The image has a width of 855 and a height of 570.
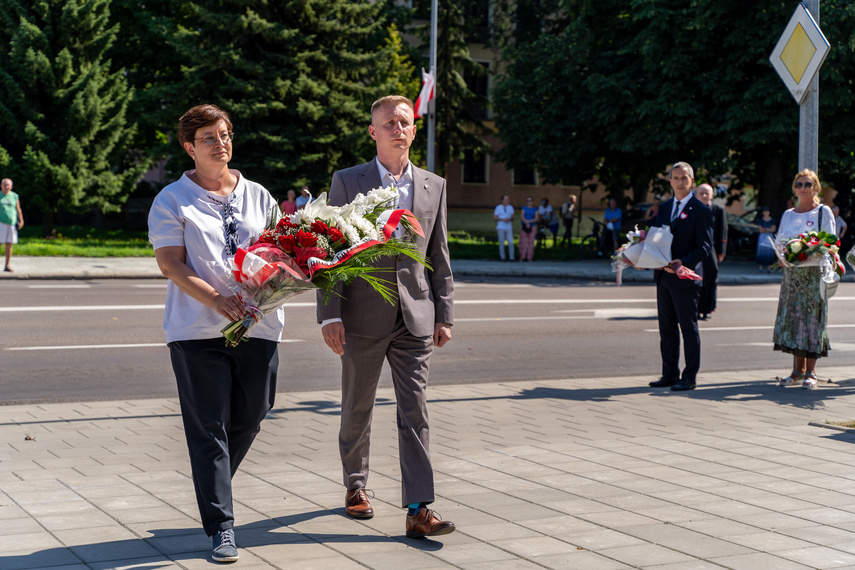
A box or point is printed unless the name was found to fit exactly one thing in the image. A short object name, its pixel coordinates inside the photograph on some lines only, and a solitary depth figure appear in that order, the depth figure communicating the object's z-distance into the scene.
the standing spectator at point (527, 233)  28.44
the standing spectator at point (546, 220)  34.09
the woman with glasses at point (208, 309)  4.21
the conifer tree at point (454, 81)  41.50
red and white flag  26.91
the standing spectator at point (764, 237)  25.89
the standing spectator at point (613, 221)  30.02
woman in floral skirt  9.16
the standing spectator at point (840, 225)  23.20
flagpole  27.66
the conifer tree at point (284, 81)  29.28
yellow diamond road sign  9.04
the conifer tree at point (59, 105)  31.47
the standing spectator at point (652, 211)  27.75
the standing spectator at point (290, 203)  26.84
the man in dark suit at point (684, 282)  9.25
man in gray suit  4.65
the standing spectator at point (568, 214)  34.66
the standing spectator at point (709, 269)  12.08
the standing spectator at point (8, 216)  20.30
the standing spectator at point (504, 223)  27.83
